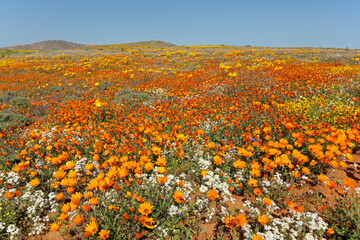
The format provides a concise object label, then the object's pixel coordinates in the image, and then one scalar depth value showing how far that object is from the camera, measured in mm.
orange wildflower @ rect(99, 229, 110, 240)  2348
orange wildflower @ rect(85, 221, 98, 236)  2416
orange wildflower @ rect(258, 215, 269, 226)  2547
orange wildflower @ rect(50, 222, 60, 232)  2393
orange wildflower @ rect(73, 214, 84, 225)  2354
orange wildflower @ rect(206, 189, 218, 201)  2755
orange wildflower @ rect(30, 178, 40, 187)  3350
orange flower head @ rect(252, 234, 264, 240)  2351
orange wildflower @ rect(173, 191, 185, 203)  2720
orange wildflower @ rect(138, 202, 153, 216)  2613
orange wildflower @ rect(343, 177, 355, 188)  3003
